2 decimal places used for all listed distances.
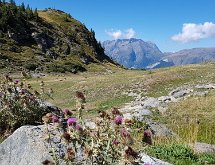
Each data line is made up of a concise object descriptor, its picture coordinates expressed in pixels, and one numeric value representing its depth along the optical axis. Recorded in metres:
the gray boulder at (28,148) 3.28
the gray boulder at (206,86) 15.28
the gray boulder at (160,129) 7.73
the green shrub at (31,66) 32.34
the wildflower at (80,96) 2.48
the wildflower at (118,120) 2.38
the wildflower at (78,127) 2.44
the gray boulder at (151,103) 11.42
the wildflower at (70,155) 2.29
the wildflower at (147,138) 2.27
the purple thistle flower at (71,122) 2.50
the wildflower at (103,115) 2.56
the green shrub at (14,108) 5.26
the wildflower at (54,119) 2.57
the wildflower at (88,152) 2.22
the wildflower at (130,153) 1.99
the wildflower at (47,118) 2.56
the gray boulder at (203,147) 5.61
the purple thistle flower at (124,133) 2.23
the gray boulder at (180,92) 14.20
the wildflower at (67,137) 2.35
